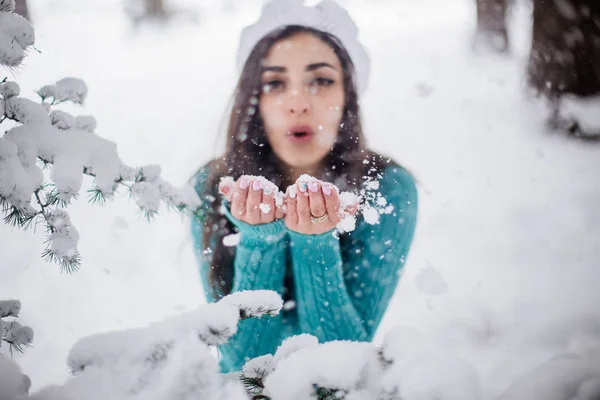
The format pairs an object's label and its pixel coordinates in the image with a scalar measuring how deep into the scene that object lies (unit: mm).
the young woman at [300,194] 786
